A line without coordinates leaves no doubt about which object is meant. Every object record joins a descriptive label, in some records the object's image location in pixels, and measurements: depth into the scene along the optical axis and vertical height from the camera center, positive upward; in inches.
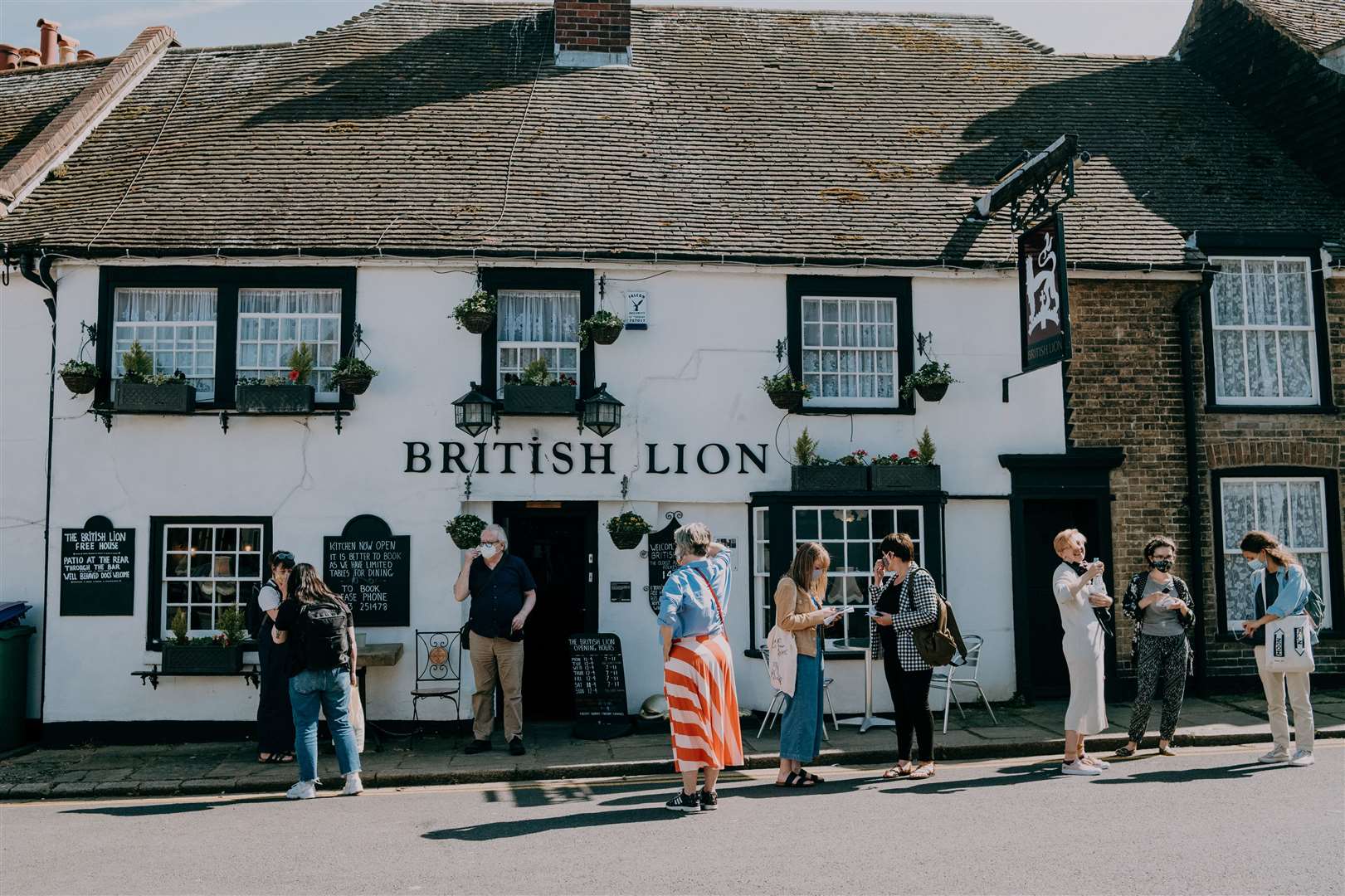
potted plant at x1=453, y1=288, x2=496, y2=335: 438.6 +97.6
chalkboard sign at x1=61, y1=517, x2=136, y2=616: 430.3 -9.0
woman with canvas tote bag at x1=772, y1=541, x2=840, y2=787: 314.2 -28.8
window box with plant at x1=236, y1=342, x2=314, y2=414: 434.9 +62.1
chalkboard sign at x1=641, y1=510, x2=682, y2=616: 444.8 -6.5
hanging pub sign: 421.4 +101.8
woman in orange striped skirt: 289.0 -35.0
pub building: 438.0 +71.4
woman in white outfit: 330.3 -34.0
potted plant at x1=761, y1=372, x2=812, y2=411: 449.4 +65.5
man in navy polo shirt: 390.3 -29.2
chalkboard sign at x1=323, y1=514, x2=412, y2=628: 435.8 -10.5
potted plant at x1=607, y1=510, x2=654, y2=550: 438.3 +6.4
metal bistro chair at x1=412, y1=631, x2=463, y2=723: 432.5 -49.0
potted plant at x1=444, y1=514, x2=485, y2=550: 426.6 +6.5
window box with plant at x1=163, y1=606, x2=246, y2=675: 416.8 -41.6
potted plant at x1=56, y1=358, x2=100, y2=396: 429.1 +70.8
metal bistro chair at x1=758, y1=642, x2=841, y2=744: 411.1 -65.7
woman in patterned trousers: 355.9 -34.7
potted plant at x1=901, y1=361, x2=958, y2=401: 453.1 +69.6
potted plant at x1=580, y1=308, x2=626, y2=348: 442.6 +91.9
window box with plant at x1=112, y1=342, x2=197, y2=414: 429.1 +64.3
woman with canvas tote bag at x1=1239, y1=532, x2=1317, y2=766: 333.1 -32.9
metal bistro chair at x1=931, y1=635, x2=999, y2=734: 410.6 -54.8
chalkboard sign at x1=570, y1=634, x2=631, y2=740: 412.2 -56.4
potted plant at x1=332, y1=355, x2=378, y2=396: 435.5 +71.5
